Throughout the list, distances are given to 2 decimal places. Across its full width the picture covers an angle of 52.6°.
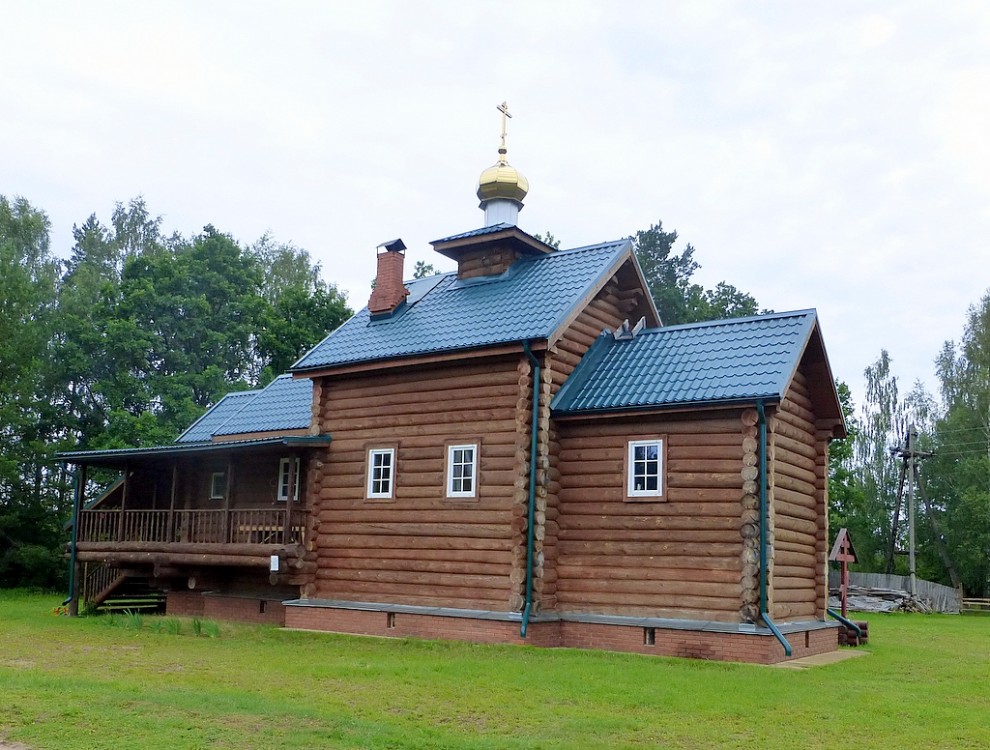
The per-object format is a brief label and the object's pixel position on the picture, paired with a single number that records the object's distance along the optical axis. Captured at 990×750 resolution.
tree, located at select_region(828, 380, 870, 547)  35.72
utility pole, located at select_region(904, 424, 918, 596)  38.22
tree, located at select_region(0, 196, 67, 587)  31.23
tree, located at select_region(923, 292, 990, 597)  43.34
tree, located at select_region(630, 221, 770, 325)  40.97
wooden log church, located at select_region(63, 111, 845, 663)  16.00
